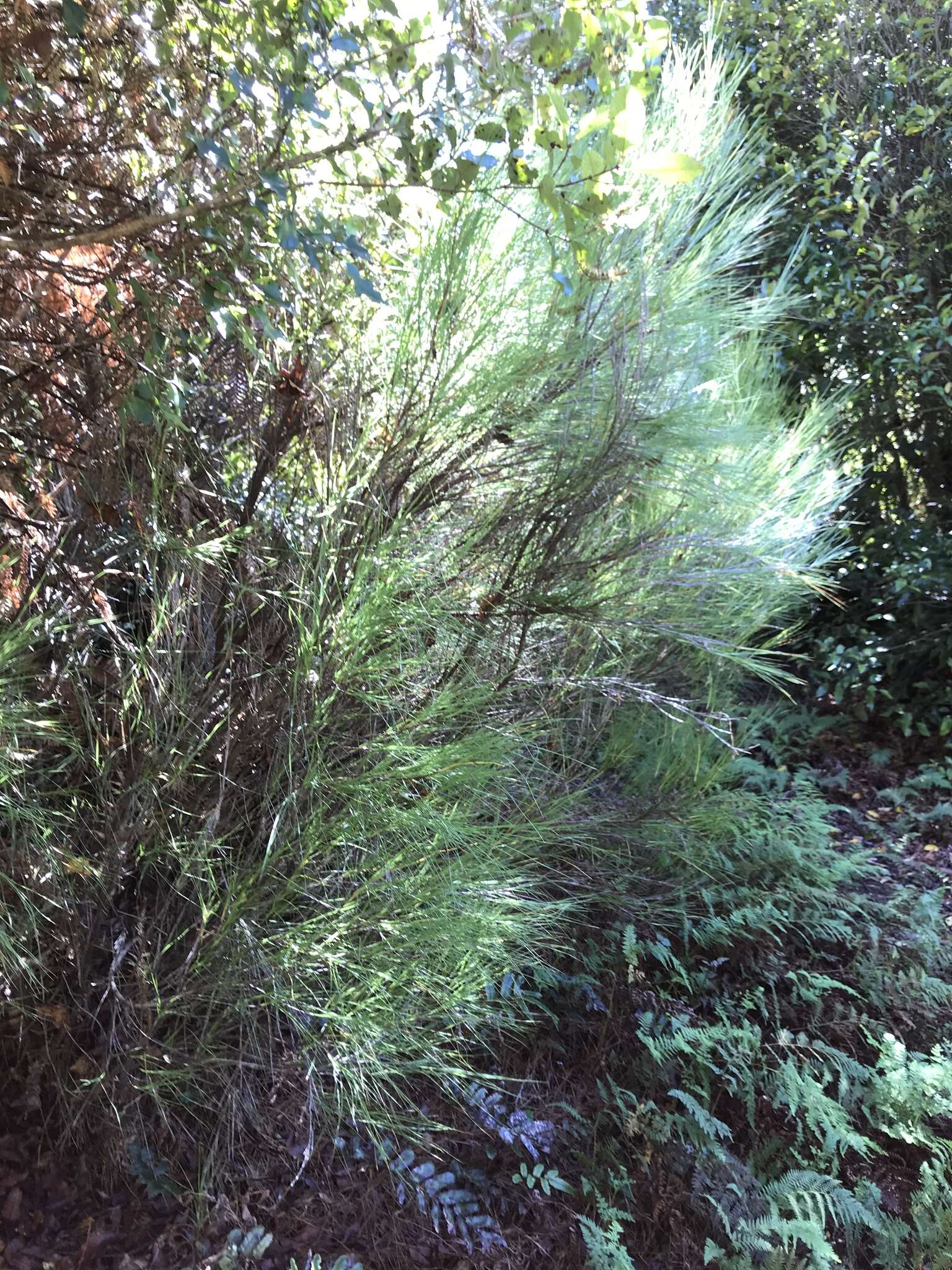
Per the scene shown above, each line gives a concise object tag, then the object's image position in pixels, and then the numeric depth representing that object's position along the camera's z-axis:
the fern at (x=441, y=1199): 2.00
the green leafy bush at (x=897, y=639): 4.30
